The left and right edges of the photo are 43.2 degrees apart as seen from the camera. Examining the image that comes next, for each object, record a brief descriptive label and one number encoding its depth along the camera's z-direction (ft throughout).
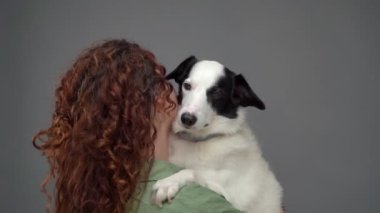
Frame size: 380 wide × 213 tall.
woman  4.39
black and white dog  5.75
